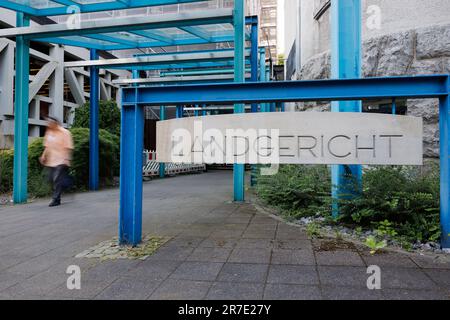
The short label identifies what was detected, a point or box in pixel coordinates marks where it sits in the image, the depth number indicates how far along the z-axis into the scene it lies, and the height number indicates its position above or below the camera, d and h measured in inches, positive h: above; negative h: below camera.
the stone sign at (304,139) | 155.6 +9.9
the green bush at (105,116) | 742.5 +89.6
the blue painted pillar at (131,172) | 168.1 -5.0
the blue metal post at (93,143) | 426.9 +20.1
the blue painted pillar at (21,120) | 327.6 +35.7
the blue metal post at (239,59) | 294.0 +83.6
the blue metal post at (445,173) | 151.0 -4.2
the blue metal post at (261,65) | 553.6 +146.4
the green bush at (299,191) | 231.1 -19.0
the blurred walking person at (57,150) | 279.6 +7.8
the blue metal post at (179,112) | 638.5 +85.1
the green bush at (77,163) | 372.2 -3.1
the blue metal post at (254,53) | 386.3 +112.1
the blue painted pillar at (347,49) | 216.2 +66.0
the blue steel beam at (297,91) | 149.6 +30.0
